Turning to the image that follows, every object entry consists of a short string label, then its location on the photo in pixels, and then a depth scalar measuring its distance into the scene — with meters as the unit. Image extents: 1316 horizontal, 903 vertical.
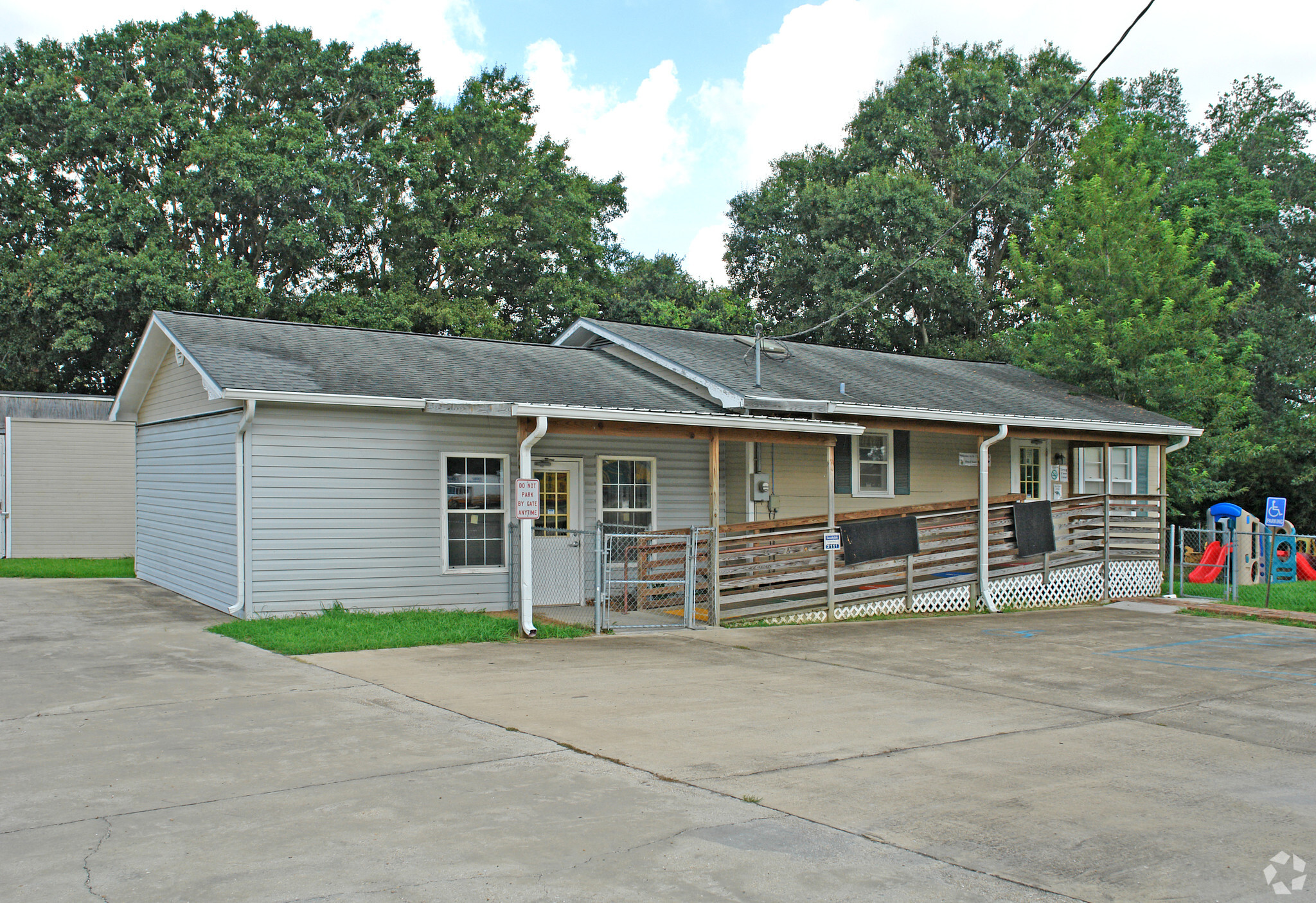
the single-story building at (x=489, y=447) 12.45
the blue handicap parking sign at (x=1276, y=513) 16.31
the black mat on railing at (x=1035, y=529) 16.67
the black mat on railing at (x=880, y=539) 14.81
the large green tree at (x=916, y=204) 35.12
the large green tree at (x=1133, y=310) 21.30
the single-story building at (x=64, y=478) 22.08
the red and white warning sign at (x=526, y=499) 11.77
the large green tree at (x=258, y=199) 27.91
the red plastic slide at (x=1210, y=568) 20.62
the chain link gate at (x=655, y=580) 13.23
